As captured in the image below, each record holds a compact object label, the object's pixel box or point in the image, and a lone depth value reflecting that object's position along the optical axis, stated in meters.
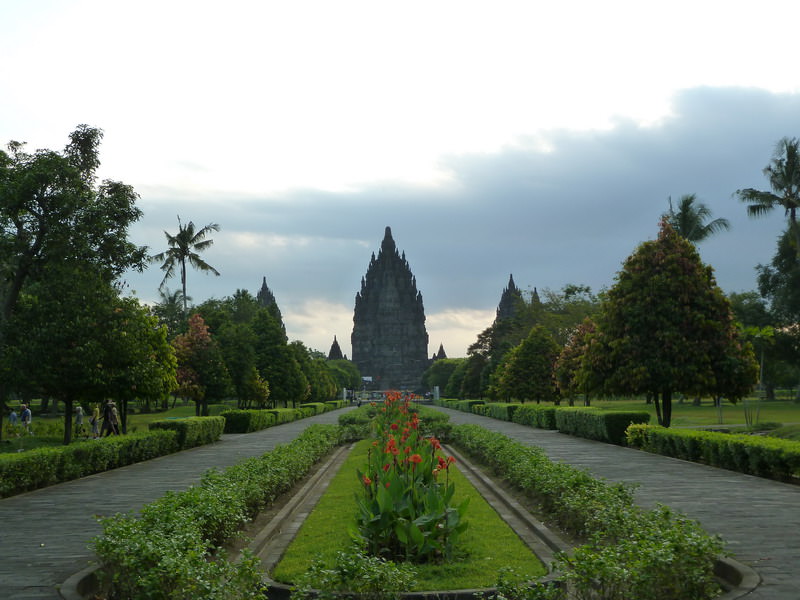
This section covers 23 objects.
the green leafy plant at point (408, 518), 7.22
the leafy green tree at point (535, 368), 45.47
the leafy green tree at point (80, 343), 20.36
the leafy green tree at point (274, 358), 48.88
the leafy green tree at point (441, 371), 150.00
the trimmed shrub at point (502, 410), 41.22
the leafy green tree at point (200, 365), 36.69
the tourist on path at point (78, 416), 33.06
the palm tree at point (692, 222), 46.13
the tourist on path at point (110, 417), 23.88
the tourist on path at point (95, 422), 27.88
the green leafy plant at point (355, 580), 5.45
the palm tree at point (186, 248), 54.75
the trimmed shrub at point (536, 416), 32.56
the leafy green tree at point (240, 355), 41.34
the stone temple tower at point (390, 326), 188.25
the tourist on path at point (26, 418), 31.99
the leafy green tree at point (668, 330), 23.17
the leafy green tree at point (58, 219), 22.61
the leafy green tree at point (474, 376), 77.06
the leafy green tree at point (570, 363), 37.97
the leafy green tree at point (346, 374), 145.00
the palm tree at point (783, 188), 38.25
